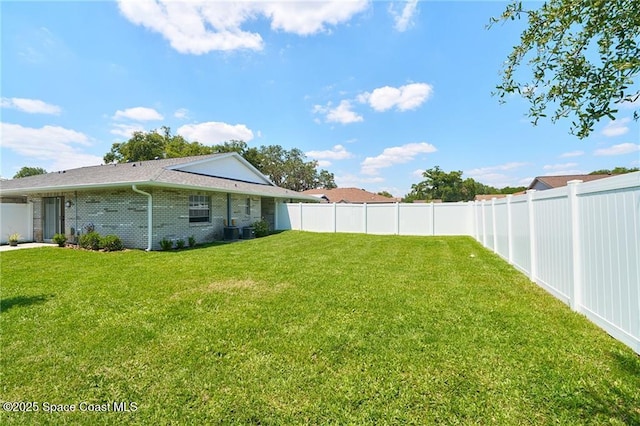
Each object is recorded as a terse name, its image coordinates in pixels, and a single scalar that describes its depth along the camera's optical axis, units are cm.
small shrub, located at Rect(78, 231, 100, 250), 1110
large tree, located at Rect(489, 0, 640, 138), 255
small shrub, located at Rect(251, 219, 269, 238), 1612
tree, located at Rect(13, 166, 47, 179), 5475
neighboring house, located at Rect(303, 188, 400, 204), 3762
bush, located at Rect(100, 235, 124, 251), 1082
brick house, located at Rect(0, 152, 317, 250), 1126
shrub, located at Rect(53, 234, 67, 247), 1211
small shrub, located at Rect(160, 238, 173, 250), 1115
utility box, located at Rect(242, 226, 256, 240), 1522
